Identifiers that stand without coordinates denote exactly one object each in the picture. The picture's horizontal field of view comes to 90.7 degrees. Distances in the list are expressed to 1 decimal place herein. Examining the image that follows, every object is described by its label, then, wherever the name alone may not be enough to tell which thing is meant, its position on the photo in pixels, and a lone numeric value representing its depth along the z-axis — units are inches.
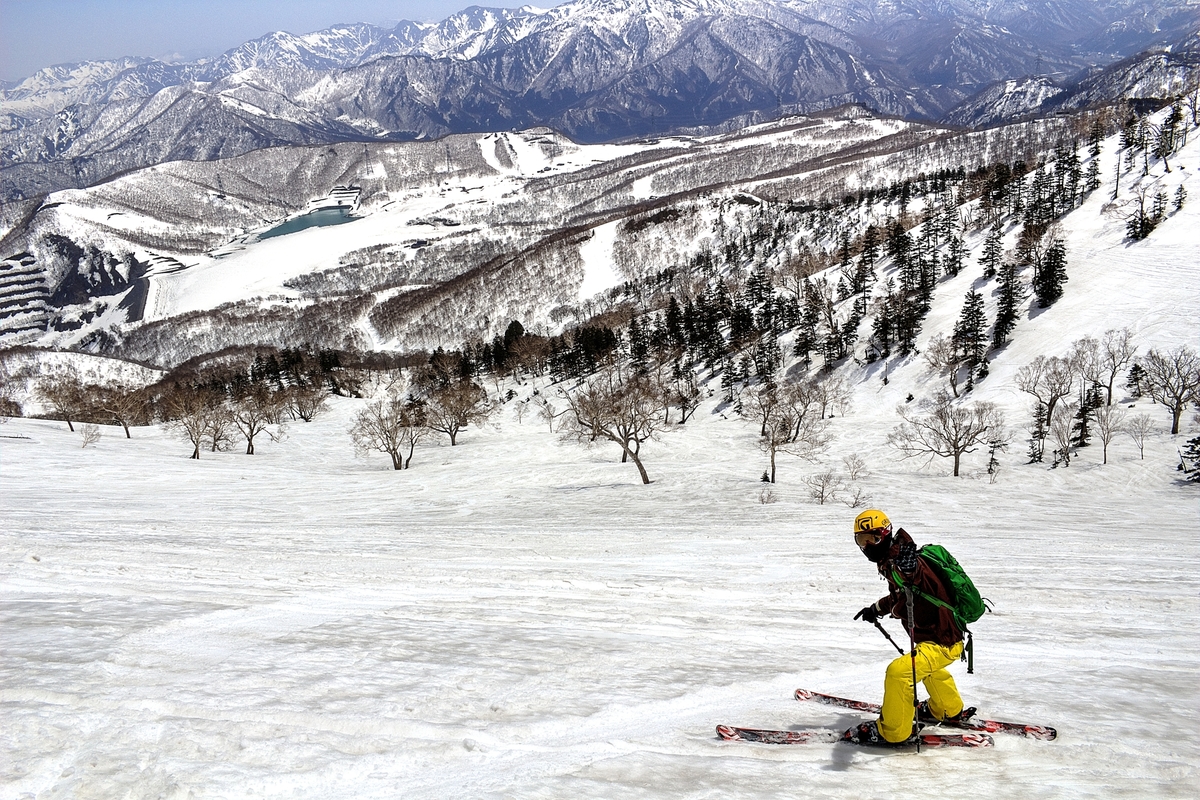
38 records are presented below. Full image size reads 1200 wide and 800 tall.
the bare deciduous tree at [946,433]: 1611.7
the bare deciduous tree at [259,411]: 2096.2
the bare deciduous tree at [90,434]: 1674.3
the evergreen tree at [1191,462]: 1264.8
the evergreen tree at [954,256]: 4108.8
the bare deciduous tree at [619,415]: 1423.5
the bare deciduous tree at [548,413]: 3096.5
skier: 232.2
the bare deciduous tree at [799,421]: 1928.8
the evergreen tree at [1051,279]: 3132.4
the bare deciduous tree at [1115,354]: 2119.5
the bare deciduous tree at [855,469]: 1405.8
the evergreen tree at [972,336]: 2866.6
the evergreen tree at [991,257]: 3750.0
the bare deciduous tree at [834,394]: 2773.1
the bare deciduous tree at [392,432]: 1905.8
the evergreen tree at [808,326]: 3673.7
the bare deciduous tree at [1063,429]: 1642.1
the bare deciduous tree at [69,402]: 2039.9
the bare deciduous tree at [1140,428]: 1704.0
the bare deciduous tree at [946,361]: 2827.3
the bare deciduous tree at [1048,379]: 2003.0
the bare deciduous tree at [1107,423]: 1659.7
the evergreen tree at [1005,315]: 2960.1
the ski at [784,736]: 253.9
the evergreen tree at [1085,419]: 1775.3
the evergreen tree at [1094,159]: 4771.4
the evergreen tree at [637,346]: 4242.1
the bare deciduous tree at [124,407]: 2142.0
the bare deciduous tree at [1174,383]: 1692.9
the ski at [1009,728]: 244.6
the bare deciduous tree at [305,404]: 3125.0
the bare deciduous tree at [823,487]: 1144.9
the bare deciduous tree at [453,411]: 2519.7
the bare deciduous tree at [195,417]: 1846.7
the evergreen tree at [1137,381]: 2086.6
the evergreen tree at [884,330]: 3344.0
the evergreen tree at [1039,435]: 1720.0
